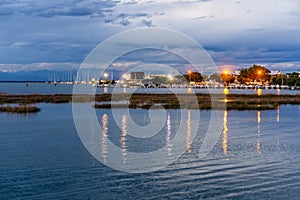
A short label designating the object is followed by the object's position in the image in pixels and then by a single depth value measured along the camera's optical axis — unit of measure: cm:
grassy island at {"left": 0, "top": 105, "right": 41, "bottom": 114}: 5628
